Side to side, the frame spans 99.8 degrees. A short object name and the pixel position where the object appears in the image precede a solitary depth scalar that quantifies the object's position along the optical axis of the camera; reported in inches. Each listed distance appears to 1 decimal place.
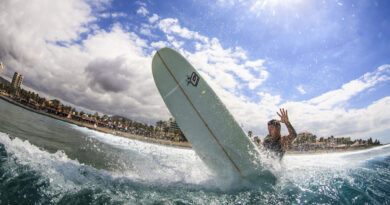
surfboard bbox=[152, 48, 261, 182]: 135.2
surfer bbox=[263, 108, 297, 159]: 141.9
